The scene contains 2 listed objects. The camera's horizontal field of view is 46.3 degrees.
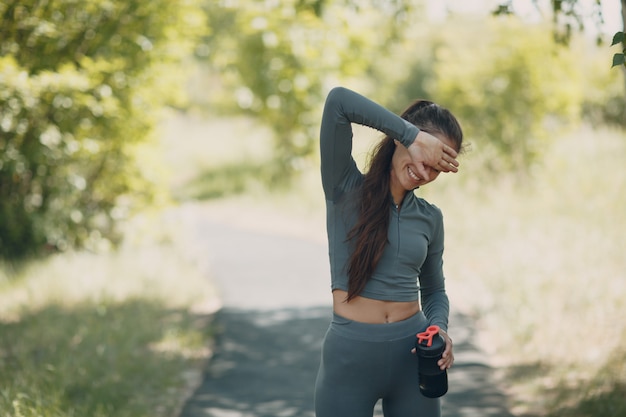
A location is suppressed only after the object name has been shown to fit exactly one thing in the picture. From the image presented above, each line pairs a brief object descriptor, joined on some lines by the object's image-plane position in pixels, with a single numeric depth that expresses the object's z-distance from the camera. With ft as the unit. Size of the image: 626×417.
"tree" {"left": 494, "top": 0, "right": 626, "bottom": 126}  10.68
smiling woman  8.72
